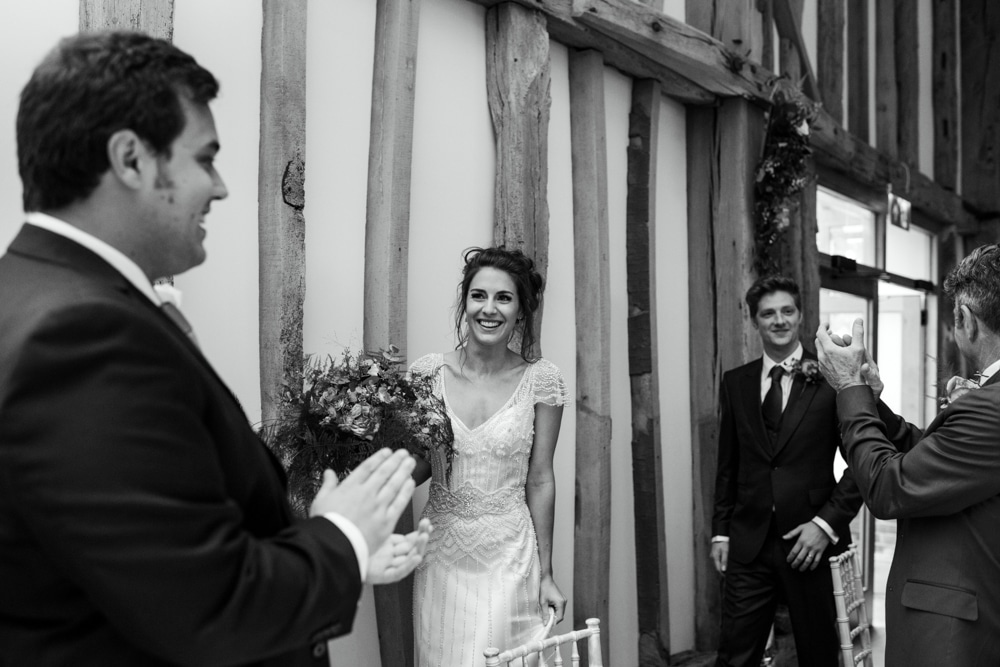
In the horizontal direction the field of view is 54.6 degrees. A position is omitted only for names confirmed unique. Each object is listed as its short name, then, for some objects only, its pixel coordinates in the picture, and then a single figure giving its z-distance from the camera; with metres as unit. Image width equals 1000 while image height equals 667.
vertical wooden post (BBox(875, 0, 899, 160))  7.39
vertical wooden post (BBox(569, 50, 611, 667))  3.99
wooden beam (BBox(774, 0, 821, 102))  5.58
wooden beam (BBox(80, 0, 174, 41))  2.33
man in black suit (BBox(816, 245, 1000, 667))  2.25
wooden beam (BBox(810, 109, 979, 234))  5.86
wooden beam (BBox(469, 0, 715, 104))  3.79
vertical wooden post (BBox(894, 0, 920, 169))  7.80
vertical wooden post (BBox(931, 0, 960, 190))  8.69
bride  2.97
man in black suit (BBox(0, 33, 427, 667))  0.96
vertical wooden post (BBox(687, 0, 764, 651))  4.91
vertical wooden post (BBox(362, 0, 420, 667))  3.08
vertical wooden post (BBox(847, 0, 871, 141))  6.87
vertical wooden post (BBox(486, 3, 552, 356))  3.63
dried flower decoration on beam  5.03
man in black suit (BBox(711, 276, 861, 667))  3.81
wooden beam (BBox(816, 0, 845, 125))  6.34
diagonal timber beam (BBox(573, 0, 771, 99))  3.97
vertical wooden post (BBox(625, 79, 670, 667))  4.49
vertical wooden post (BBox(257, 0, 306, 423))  2.75
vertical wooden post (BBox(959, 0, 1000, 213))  9.10
